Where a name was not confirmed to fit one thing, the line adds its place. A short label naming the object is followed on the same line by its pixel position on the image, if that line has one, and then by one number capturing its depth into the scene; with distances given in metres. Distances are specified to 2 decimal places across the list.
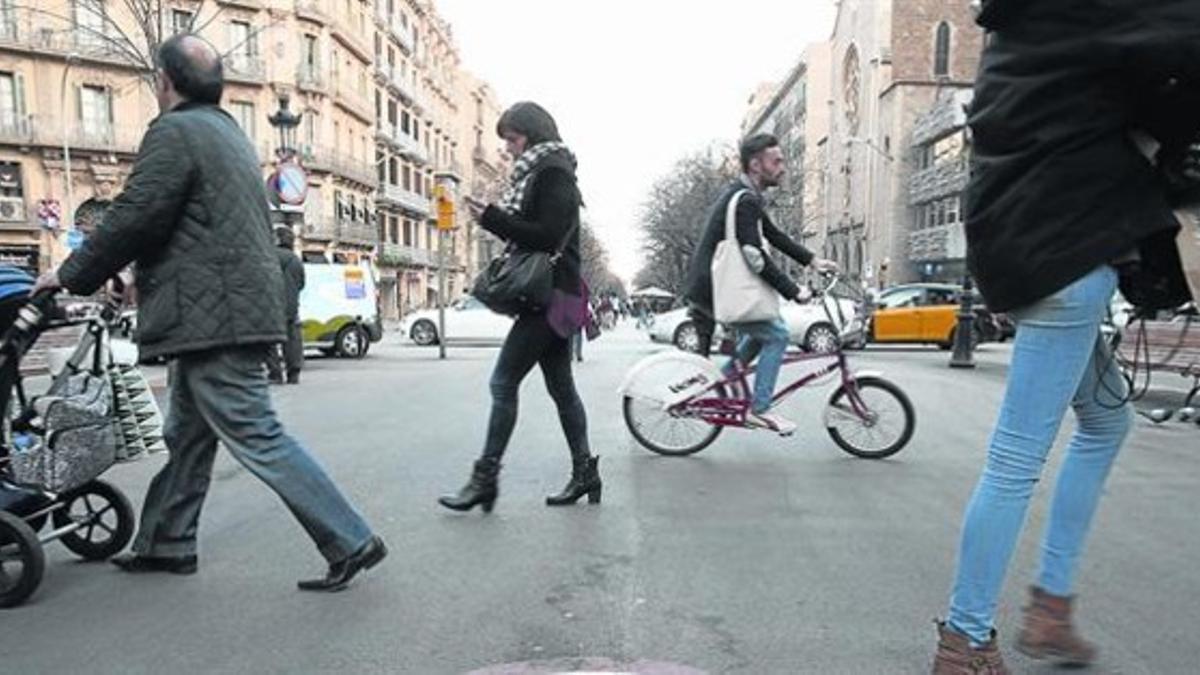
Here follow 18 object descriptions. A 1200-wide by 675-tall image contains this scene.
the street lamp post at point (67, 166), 42.84
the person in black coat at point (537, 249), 4.41
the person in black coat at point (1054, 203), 2.23
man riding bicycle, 5.94
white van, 18.31
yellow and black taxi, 22.09
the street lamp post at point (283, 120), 19.72
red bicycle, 6.24
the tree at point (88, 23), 40.47
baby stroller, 3.45
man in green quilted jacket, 3.36
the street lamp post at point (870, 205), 63.12
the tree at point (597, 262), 82.93
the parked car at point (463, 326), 24.44
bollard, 14.87
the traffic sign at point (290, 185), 14.25
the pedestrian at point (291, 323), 11.02
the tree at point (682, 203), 57.31
